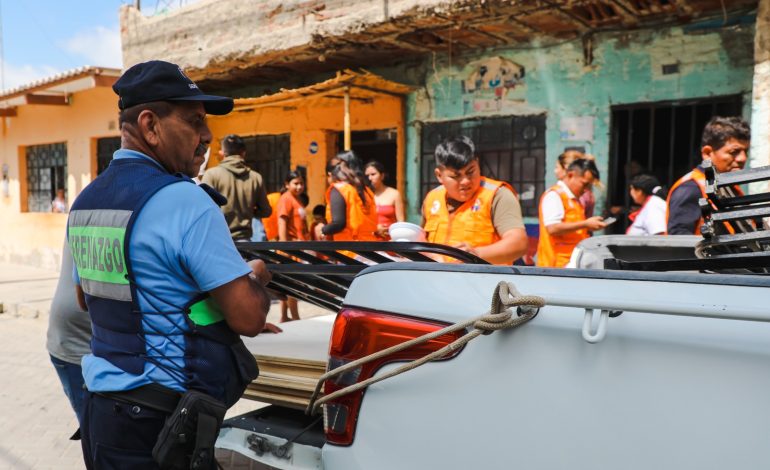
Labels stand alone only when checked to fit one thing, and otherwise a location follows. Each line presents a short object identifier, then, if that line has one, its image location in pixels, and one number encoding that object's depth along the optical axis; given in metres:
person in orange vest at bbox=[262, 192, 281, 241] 7.62
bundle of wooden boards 2.37
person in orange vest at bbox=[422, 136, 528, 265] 3.24
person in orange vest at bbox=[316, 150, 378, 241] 5.04
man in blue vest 1.52
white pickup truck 1.05
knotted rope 1.18
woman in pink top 6.05
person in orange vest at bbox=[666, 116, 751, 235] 3.33
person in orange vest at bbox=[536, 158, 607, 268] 4.41
